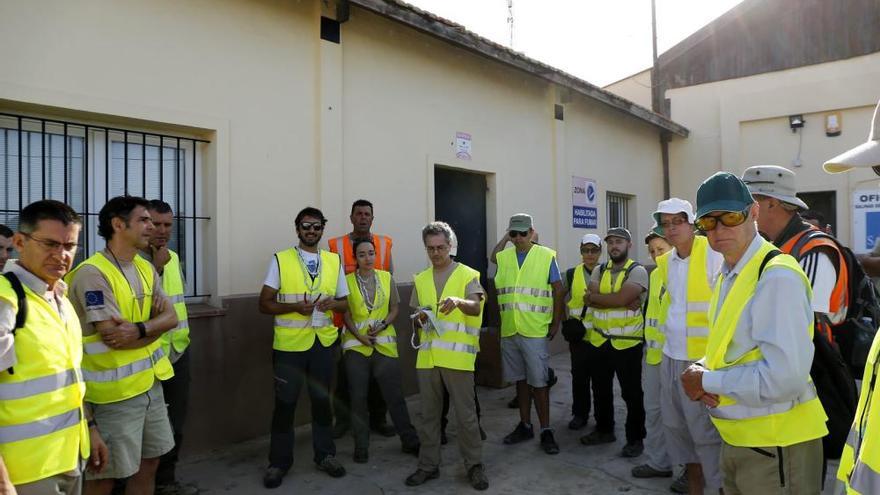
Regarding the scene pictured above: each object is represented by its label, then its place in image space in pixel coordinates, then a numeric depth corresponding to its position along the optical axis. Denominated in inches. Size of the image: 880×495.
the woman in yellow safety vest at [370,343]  186.9
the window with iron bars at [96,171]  157.9
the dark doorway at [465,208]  301.0
